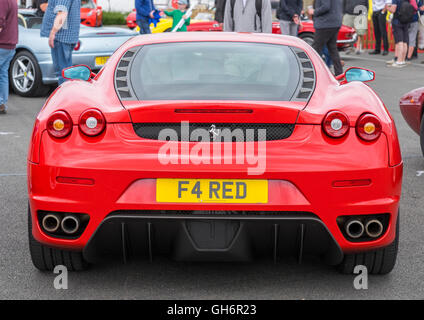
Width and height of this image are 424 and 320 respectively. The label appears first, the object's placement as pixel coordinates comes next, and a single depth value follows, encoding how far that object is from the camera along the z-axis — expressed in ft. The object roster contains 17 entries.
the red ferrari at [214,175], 11.60
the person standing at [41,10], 45.04
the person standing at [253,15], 34.14
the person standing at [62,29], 35.24
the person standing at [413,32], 57.41
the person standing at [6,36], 33.14
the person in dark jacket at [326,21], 43.42
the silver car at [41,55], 38.93
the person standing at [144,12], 48.57
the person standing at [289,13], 47.93
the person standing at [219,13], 50.38
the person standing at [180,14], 50.26
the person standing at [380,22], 64.95
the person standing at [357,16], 66.03
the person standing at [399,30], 55.83
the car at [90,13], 86.58
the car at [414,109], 23.21
